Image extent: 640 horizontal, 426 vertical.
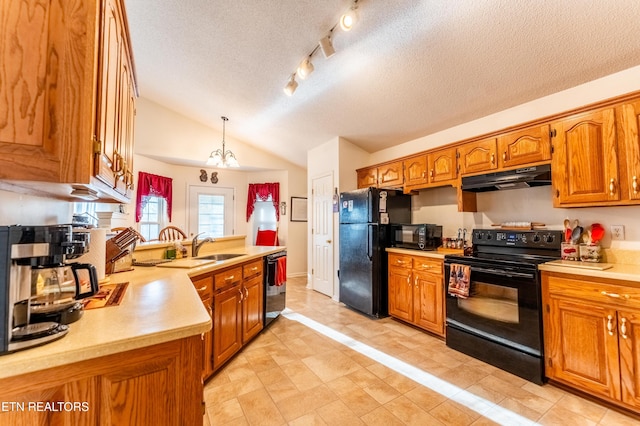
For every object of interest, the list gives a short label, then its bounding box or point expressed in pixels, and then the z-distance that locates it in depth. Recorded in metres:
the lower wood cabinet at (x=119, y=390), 0.73
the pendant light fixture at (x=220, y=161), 3.73
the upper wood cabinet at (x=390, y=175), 3.60
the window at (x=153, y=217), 4.73
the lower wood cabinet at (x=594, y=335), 1.65
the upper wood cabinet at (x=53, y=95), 0.75
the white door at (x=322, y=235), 4.38
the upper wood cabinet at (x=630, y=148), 1.84
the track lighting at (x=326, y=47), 1.87
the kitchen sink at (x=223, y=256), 2.81
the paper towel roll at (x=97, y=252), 1.47
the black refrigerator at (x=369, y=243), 3.38
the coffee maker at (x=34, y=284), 0.73
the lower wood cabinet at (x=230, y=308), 1.98
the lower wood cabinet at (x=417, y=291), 2.77
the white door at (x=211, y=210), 5.42
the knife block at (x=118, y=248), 1.81
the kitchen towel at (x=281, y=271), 3.17
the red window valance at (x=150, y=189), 4.53
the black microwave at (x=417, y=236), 3.10
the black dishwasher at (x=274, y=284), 3.01
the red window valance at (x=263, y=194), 5.82
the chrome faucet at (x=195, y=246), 2.65
